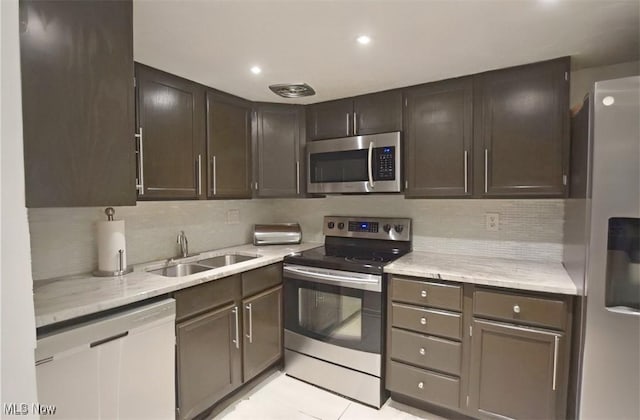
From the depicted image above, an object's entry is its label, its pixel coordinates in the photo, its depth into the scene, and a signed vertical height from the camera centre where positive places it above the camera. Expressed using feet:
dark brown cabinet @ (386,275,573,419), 5.20 -2.76
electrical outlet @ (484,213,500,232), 7.25 -0.55
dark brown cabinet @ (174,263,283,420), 5.56 -2.79
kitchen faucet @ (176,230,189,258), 7.54 -1.09
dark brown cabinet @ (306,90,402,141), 7.38 +2.05
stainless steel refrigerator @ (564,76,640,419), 4.18 -0.80
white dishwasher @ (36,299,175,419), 3.90 -2.34
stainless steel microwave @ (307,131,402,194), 7.29 +0.82
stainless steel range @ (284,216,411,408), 6.59 -2.61
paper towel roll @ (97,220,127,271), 5.76 -0.87
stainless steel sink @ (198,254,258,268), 7.87 -1.59
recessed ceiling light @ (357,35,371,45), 4.95 +2.53
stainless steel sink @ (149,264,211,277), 6.74 -1.62
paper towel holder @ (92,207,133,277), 5.73 -1.33
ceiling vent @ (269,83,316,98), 7.13 +2.54
